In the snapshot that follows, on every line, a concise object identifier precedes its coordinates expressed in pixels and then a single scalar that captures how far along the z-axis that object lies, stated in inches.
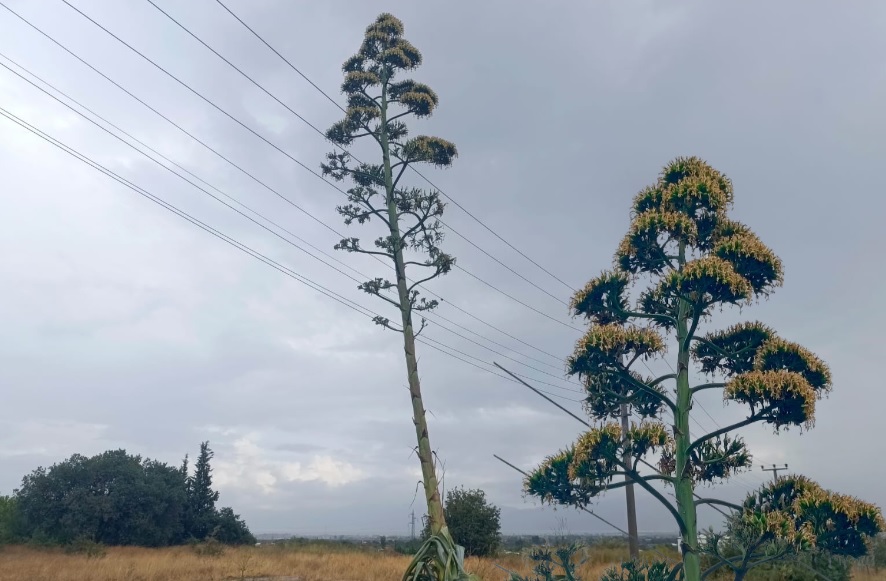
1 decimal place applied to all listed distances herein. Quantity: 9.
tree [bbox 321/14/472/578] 478.0
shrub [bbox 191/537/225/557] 1124.0
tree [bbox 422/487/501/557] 1053.8
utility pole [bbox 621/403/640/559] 824.8
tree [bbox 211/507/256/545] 1671.1
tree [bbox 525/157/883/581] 302.8
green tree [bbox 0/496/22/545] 1385.3
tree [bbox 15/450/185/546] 1402.6
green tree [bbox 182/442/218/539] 1707.7
